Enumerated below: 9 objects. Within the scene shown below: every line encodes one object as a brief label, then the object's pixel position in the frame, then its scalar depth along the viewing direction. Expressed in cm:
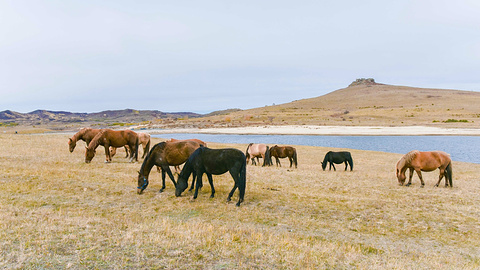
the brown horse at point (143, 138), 2091
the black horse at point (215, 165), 902
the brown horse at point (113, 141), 1596
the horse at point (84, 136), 1914
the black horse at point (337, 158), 1964
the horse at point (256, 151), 2162
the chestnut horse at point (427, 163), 1285
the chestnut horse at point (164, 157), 1012
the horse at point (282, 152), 2122
